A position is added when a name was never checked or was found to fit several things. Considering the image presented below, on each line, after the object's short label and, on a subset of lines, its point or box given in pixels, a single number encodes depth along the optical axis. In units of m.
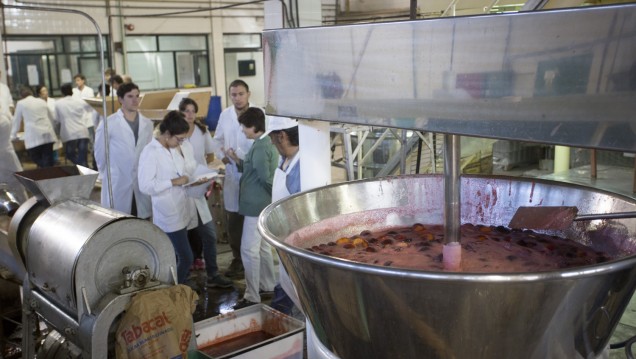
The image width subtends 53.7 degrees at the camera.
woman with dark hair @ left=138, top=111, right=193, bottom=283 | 4.09
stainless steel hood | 0.76
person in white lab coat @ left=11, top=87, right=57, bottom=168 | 7.93
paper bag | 2.41
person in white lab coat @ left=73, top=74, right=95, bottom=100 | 9.04
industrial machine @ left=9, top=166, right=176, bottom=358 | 2.42
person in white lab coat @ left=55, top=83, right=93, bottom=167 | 8.20
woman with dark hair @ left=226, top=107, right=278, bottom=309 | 3.99
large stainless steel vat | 0.89
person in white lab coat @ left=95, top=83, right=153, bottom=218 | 4.82
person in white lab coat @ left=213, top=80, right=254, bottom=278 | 4.61
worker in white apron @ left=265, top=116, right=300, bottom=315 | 3.45
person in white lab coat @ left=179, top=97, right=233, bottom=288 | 4.41
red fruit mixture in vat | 1.24
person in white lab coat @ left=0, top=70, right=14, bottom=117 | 7.45
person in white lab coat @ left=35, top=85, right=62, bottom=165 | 8.43
